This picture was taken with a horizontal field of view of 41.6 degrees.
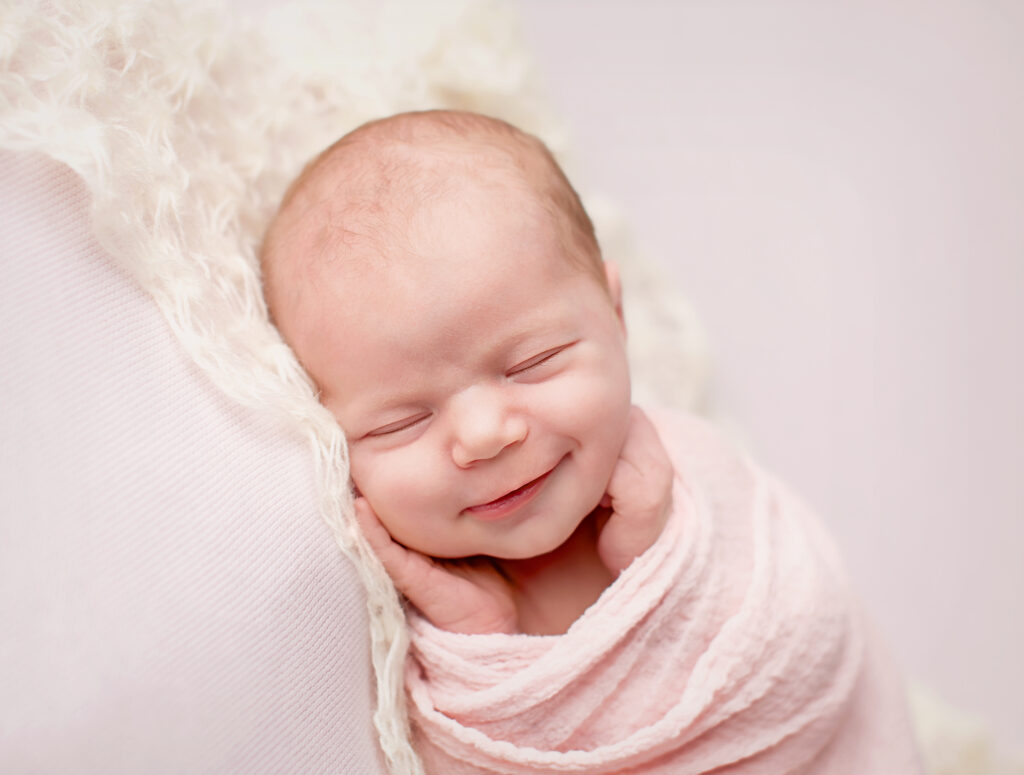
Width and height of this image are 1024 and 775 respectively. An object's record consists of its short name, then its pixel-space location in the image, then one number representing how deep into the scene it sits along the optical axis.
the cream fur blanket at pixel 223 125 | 0.32
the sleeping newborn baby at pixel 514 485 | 0.34
